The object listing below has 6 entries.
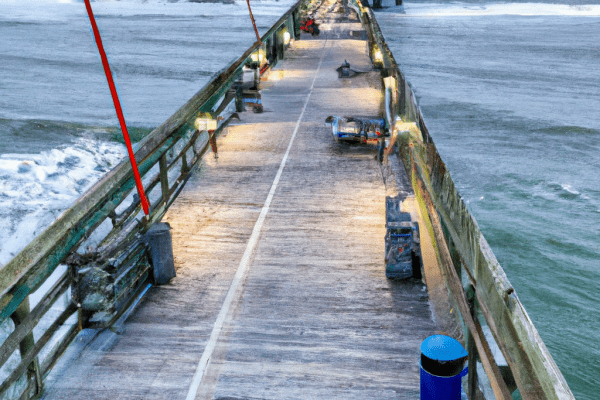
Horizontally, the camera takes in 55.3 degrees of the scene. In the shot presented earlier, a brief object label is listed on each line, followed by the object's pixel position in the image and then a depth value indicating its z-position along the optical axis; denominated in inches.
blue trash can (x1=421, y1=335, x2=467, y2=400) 243.3
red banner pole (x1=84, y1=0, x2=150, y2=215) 376.8
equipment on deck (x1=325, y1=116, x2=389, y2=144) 727.1
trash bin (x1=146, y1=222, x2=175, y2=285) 382.6
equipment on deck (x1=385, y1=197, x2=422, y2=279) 394.0
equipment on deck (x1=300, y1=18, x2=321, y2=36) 2052.2
